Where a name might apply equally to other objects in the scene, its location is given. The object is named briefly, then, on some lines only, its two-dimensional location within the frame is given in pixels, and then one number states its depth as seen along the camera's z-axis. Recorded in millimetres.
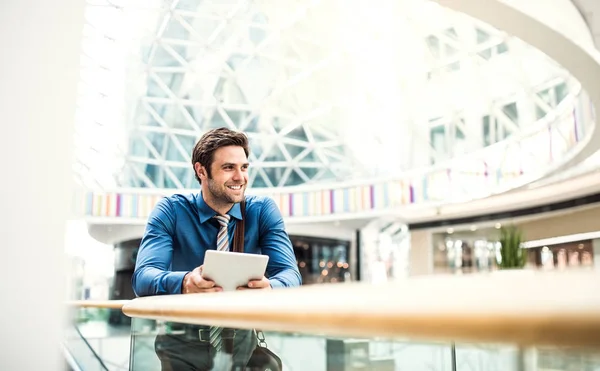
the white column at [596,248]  18906
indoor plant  11804
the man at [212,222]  3234
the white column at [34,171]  1036
